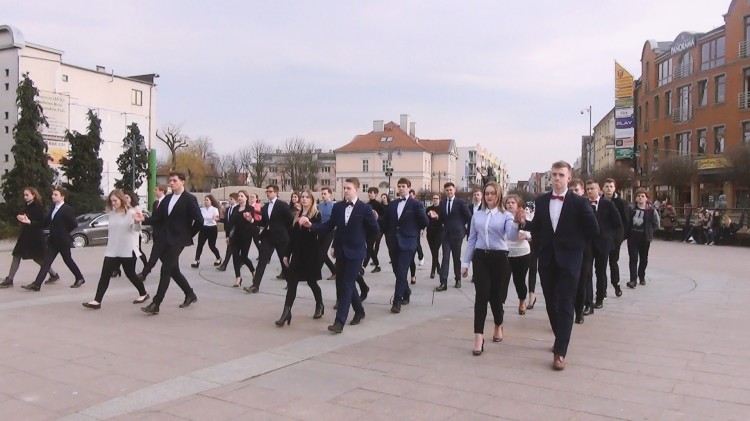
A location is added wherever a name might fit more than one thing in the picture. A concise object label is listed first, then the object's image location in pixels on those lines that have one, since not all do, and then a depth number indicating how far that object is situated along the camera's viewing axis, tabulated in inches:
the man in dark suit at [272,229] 376.6
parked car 813.9
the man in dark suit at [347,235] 274.8
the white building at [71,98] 1828.2
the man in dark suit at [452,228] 405.4
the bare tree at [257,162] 3469.5
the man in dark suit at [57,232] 388.2
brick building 1534.2
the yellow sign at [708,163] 1504.9
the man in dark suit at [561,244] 219.5
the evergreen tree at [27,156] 1288.1
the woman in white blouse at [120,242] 325.1
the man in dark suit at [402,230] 325.1
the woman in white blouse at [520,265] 313.9
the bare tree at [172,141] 3095.5
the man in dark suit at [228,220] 468.8
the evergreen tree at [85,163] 1501.0
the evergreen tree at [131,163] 1840.6
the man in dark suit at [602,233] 314.7
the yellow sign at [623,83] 1899.6
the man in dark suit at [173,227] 312.5
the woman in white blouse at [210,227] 519.5
